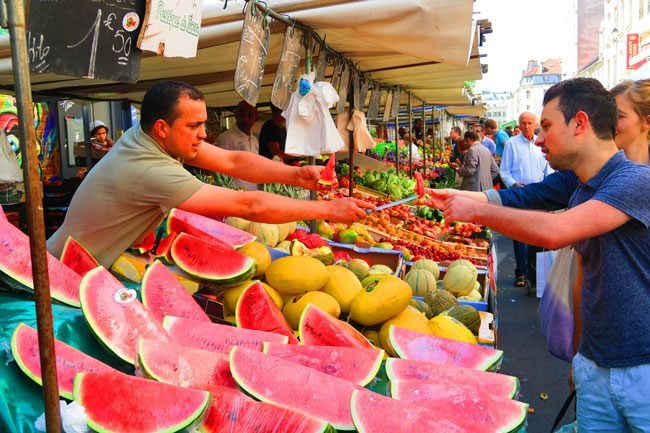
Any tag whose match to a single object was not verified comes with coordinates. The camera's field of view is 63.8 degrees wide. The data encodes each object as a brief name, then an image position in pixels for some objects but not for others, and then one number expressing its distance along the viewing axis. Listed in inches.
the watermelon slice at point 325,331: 81.8
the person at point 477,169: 376.8
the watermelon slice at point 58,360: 54.0
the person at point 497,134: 558.6
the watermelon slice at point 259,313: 86.1
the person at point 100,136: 386.3
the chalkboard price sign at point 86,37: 76.1
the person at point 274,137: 290.7
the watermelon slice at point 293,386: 58.6
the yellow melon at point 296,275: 97.1
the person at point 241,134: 274.2
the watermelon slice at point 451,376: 68.7
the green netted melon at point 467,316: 117.5
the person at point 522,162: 303.9
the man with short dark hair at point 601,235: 76.3
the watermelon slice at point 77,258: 85.5
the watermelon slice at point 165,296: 77.5
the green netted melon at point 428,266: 171.2
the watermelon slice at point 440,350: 81.8
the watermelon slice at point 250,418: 51.4
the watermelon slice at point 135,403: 48.8
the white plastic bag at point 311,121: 186.1
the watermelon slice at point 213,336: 71.7
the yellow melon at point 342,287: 101.7
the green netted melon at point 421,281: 150.1
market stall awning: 155.5
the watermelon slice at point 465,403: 59.2
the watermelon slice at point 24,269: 68.9
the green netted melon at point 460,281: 156.1
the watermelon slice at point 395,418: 54.0
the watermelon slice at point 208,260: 92.7
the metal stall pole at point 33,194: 37.2
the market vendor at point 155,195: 93.7
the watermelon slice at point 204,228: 106.3
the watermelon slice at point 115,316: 63.6
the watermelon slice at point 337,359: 69.4
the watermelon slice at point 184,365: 57.8
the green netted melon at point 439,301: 125.1
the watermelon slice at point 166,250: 96.2
